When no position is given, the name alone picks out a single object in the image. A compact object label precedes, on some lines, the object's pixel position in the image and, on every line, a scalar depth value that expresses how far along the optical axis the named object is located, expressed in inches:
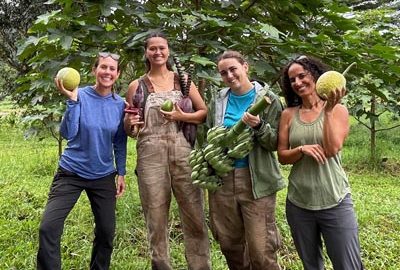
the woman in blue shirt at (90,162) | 110.5
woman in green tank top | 92.0
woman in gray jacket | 106.2
